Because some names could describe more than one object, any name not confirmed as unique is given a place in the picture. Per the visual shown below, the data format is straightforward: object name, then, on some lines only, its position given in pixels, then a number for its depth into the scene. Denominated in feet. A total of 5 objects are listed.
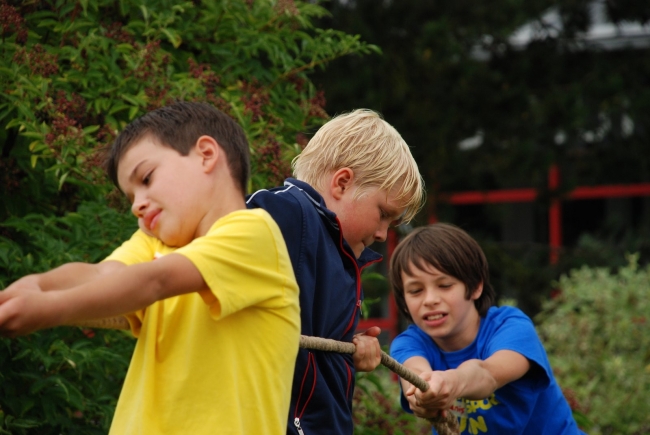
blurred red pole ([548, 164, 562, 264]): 57.56
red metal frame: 57.83
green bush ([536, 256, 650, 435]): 41.41
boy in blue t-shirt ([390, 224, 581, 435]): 21.53
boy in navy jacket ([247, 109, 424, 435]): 14.53
